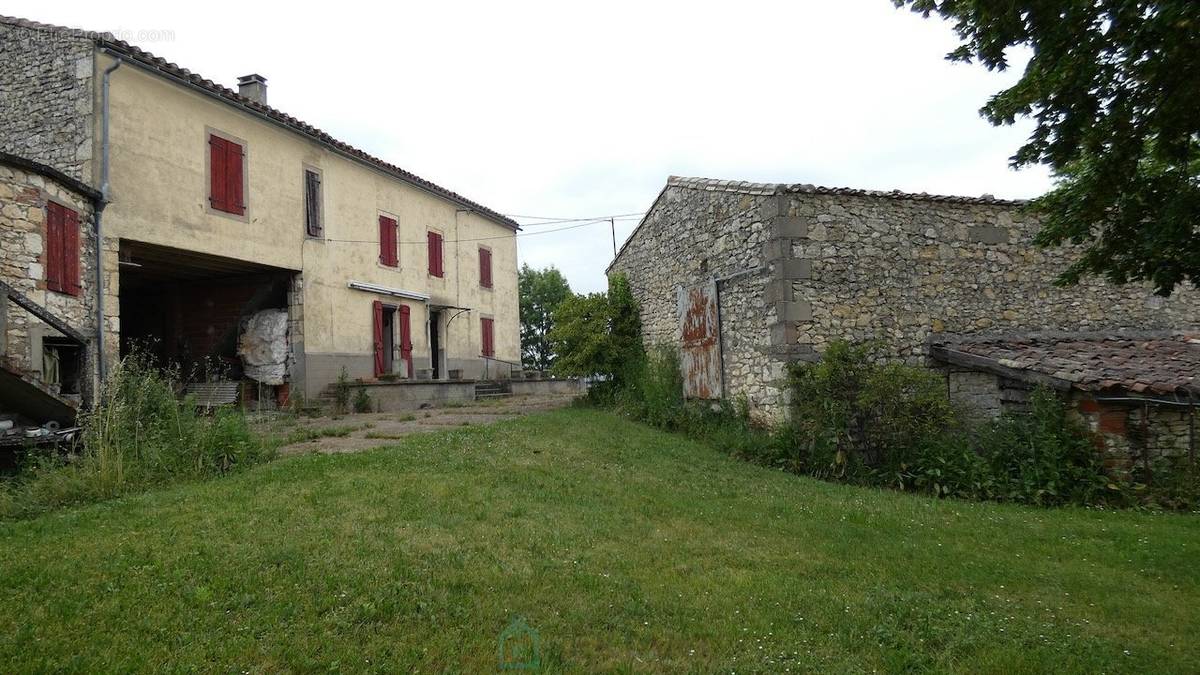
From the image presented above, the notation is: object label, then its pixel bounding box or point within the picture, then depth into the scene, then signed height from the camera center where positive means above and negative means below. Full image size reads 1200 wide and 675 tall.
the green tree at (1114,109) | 4.11 +1.53
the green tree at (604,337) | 15.05 +0.50
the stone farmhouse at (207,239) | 8.69 +2.46
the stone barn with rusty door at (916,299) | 9.53 +0.71
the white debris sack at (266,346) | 14.49 +0.55
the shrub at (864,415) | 8.62 -0.85
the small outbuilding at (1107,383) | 7.70 -0.51
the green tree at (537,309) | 45.22 +3.51
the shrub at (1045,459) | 7.60 -1.36
